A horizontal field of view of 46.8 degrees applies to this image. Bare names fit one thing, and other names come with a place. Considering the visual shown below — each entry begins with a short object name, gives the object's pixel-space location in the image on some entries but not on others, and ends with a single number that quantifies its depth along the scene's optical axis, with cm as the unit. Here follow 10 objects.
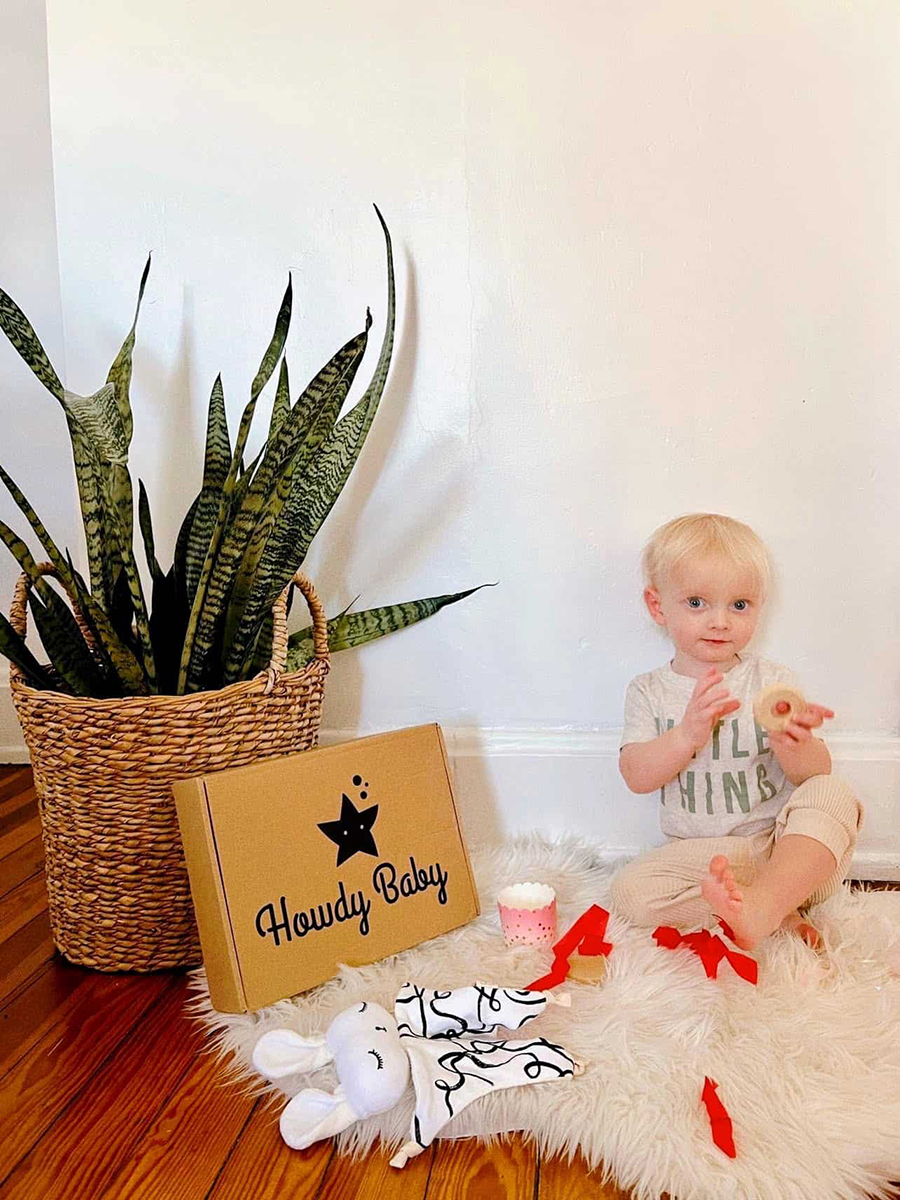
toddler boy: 141
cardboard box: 124
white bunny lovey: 102
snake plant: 132
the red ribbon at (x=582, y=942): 126
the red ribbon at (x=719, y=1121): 96
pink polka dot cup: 137
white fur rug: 96
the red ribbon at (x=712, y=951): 125
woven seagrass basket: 130
